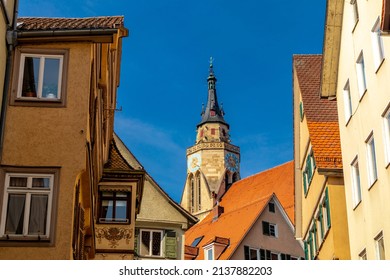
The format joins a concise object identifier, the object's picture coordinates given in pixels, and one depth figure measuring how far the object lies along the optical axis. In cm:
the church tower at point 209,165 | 10712
